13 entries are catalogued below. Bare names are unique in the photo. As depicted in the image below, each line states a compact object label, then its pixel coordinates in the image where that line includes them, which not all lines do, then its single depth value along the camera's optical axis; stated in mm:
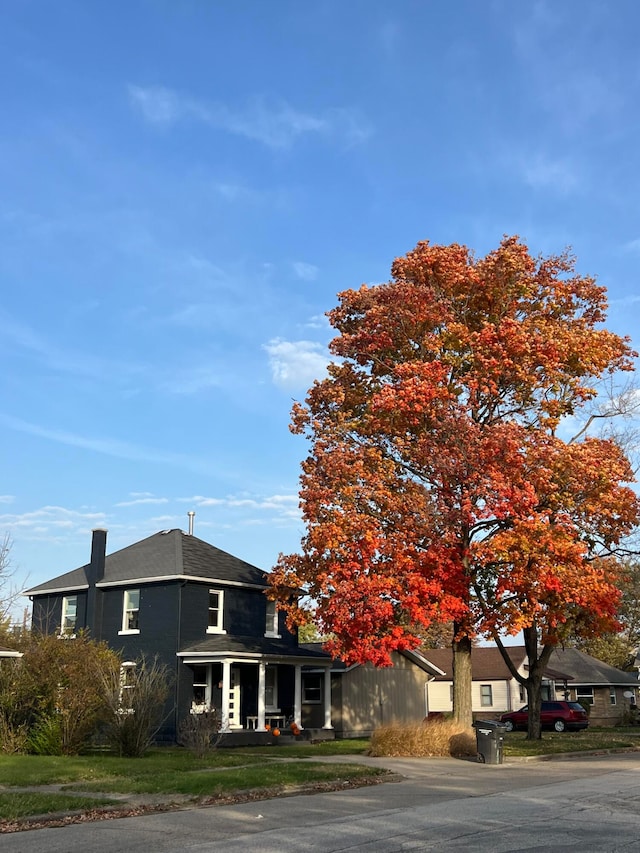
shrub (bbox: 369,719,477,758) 24203
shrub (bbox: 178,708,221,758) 22328
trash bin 22203
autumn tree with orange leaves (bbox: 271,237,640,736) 23484
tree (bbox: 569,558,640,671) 64000
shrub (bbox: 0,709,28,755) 23562
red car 44500
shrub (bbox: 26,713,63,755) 23844
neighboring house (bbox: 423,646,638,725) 54938
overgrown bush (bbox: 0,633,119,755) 23844
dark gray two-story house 31344
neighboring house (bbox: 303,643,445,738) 36031
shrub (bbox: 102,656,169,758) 22797
